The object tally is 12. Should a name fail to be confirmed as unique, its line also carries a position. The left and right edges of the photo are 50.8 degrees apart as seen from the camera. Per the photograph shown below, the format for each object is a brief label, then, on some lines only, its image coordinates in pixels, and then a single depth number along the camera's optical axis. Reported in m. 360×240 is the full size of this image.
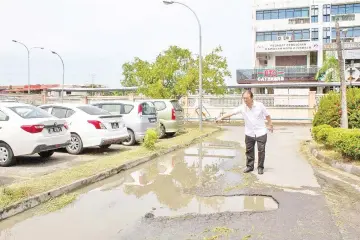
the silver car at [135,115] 12.66
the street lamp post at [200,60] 18.23
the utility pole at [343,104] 10.45
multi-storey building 38.53
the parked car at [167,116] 15.70
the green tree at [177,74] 20.42
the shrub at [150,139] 10.50
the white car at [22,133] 8.27
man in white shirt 7.66
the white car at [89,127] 10.29
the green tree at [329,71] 29.20
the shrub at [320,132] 9.98
